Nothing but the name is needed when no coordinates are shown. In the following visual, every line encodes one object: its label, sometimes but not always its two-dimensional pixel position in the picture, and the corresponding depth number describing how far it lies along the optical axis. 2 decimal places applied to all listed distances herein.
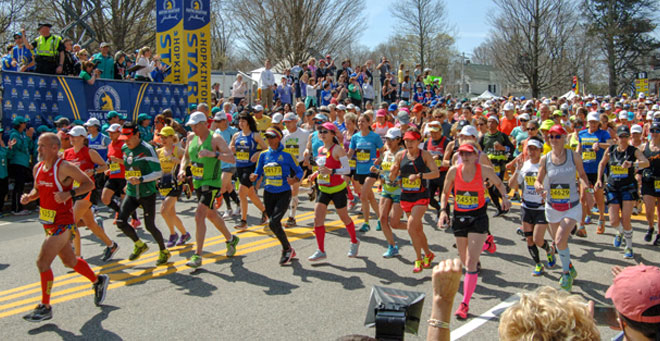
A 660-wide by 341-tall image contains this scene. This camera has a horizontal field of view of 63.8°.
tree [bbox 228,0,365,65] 31.67
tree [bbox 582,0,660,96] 41.97
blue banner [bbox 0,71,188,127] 12.56
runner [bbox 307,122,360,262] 7.84
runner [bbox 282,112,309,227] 10.42
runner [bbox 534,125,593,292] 6.40
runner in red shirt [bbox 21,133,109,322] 5.78
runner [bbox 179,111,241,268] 7.67
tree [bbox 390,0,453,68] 40.12
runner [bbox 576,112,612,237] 9.40
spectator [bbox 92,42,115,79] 14.98
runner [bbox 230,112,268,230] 9.71
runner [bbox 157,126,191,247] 8.48
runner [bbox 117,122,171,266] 7.58
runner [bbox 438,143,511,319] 5.90
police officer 13.55
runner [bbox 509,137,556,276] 7.05
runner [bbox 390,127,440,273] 7.04
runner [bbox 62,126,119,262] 7.77
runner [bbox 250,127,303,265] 7.64
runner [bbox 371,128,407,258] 7.62
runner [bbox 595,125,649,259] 8.22
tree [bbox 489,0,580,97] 33.78
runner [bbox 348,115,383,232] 9.36
